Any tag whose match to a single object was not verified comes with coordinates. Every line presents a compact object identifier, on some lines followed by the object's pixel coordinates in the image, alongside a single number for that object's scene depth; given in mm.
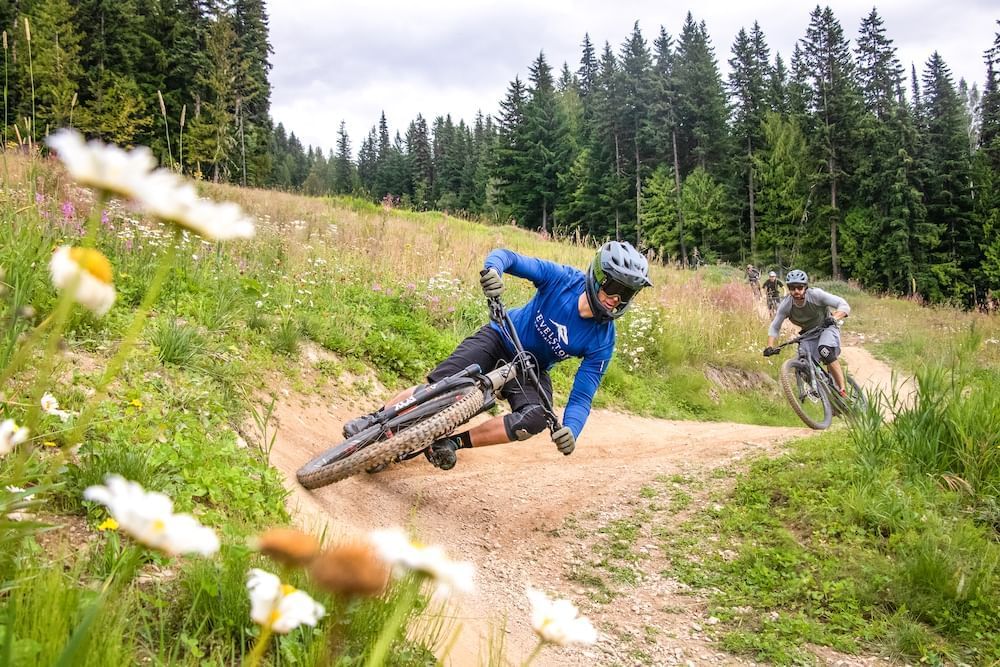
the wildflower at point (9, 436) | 919
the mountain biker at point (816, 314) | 8516
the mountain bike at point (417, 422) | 3842
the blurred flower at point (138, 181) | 602
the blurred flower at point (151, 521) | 550
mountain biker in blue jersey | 4488
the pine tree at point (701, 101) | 46188
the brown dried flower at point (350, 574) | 563
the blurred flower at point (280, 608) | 662
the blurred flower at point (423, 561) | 614
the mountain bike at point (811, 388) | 8359
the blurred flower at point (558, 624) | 772
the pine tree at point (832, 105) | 38625
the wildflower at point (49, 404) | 1535
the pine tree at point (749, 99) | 42250
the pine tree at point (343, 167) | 93262
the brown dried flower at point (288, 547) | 587
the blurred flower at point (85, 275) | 630
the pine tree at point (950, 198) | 35125
